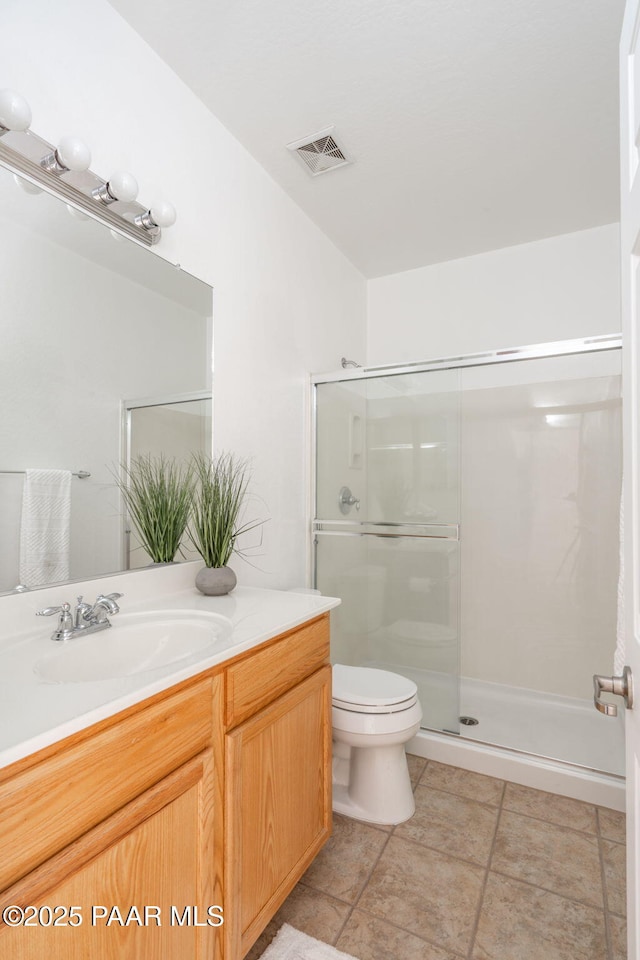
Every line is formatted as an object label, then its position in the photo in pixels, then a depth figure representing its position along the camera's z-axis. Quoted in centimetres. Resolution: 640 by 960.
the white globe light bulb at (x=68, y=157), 118
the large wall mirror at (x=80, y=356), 119
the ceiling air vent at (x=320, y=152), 198
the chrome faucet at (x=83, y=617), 113
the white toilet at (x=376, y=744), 176
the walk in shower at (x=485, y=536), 229
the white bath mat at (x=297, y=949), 124
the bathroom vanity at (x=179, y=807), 70
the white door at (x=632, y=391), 74
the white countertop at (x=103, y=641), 72
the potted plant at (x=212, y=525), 160
